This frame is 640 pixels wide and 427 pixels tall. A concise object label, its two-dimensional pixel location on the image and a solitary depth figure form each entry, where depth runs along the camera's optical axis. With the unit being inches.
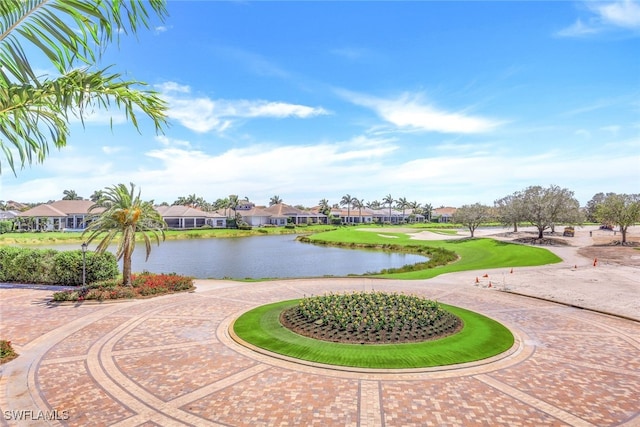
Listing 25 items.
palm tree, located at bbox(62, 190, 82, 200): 5339.6
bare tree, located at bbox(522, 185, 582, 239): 1900.8
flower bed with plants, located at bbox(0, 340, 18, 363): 443.5
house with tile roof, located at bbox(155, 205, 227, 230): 3686.0
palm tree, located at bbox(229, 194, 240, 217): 4374.0
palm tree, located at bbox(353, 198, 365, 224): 5558.6
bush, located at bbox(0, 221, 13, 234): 2785.4
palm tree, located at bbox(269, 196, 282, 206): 6112.2
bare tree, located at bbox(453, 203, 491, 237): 2504.9
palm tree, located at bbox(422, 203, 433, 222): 5663.4
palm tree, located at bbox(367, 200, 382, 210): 7602.4
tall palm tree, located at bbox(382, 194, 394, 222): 5595.5
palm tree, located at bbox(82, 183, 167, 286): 831.7
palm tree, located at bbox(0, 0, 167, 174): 252.2
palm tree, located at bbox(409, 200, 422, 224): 5802.2
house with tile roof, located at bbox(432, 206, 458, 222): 5797.2
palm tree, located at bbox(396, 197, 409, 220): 5907.0
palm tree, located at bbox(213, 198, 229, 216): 4707.7
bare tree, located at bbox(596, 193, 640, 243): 1758.1
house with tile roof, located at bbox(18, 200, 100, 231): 3090.8
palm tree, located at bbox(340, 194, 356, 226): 5792.3
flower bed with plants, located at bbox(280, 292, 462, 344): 528.1
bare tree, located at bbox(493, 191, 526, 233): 2055.6
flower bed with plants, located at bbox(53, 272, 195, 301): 758.5
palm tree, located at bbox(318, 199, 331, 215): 5079.7
